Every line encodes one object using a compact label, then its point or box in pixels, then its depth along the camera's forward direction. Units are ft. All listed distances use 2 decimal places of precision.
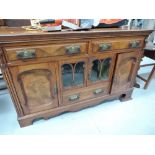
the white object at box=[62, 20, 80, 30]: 3.52
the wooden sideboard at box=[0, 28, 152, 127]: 3.03
